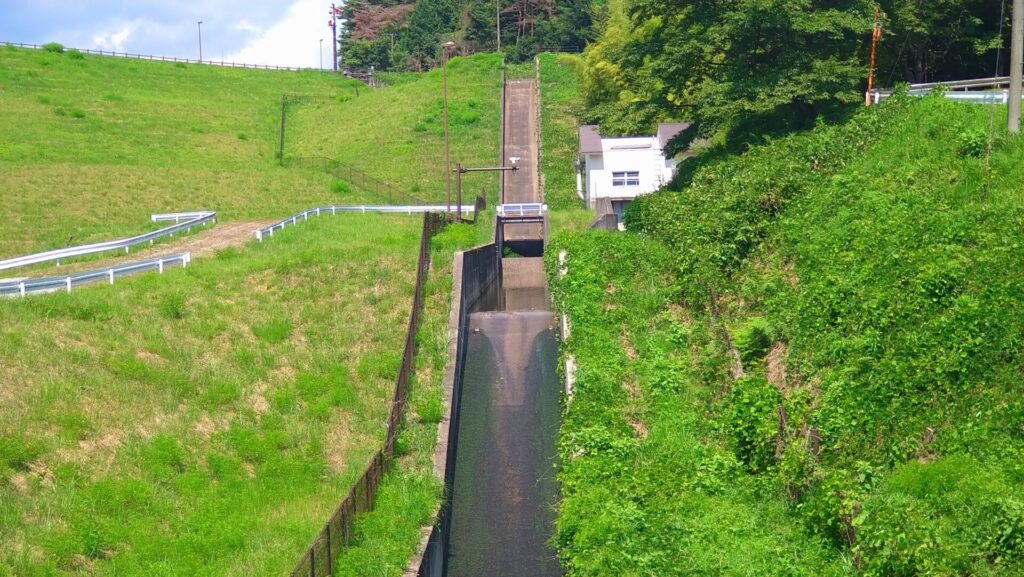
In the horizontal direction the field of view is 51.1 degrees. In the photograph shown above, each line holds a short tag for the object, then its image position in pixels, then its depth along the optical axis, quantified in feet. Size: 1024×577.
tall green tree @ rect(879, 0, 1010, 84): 123.85
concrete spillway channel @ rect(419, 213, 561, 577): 72.43
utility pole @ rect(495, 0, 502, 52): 338.13
